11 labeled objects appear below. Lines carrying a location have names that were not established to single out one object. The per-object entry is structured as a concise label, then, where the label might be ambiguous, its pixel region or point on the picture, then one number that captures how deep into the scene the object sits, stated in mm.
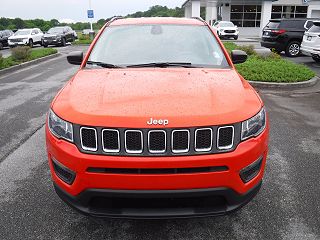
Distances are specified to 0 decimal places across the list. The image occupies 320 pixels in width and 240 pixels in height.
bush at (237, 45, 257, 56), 11031
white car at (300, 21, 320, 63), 10018
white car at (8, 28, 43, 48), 20793
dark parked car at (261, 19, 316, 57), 12679
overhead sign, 24956
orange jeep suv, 1821
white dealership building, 28883
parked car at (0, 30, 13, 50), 21798
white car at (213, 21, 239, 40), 23903
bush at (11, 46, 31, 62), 12561
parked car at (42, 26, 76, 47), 21278
